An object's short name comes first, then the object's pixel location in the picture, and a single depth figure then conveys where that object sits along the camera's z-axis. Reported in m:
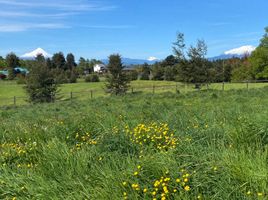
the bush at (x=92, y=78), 46.76
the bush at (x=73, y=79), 47.44
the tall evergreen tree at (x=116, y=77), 24.39
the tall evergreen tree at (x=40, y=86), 23.14
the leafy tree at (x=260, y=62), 45.67
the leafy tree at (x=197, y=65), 23.78
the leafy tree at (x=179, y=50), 24.01
